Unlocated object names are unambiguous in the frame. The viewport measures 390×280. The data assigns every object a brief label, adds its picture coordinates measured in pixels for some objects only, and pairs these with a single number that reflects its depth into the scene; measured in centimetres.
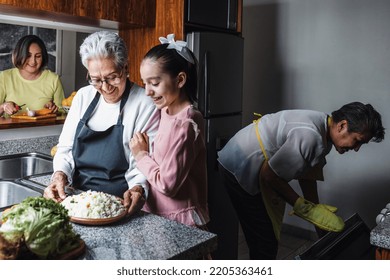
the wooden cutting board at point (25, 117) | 203
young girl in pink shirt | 131
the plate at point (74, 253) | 90
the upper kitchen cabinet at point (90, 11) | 182
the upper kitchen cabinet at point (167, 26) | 233
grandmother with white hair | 140
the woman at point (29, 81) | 202
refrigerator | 234
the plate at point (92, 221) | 109
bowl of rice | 109
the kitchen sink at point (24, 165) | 191
